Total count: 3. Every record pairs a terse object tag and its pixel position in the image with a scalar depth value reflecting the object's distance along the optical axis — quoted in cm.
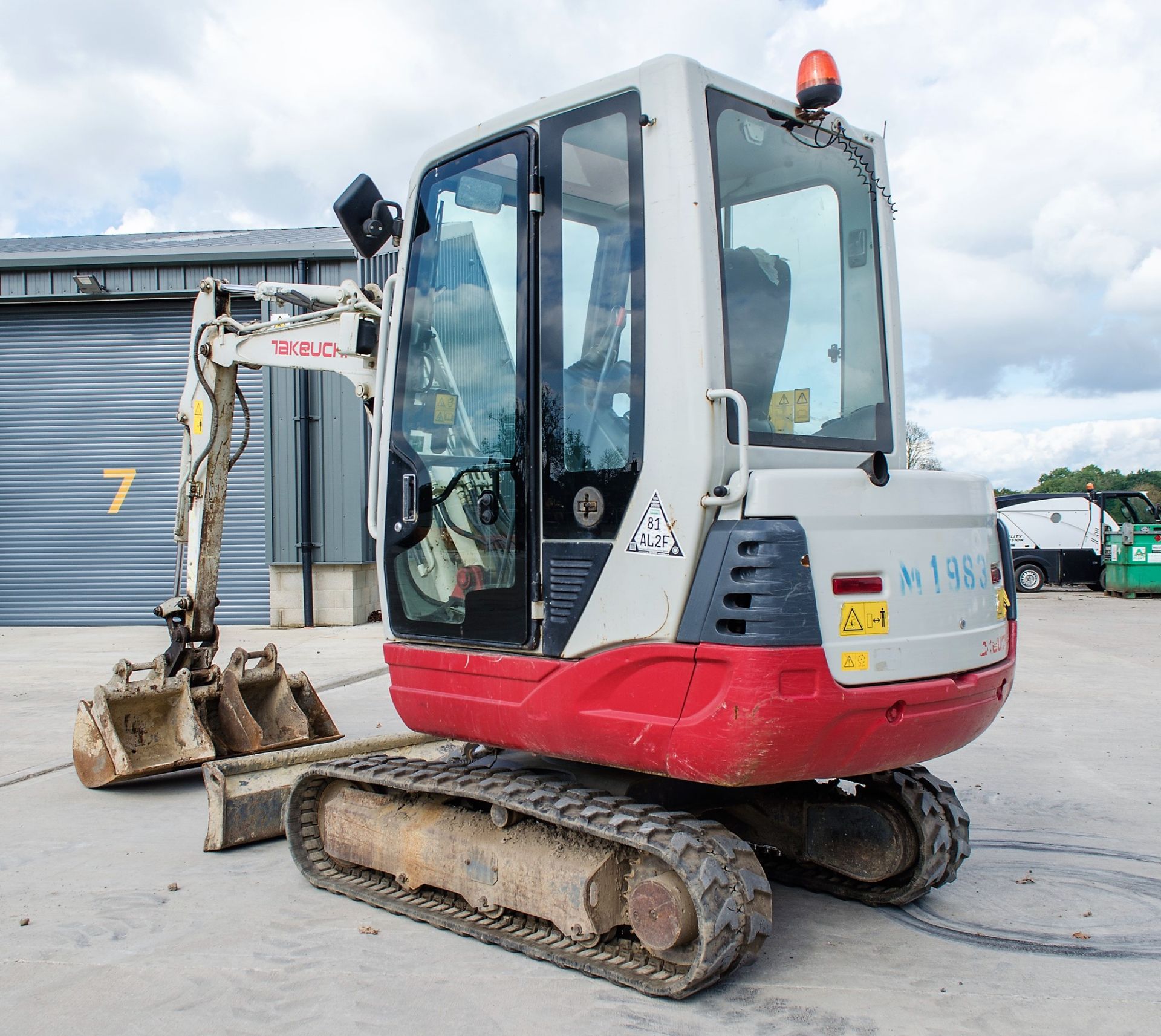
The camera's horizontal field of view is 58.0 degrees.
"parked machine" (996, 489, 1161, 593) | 2242
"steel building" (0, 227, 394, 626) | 1415
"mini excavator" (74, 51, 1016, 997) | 313
